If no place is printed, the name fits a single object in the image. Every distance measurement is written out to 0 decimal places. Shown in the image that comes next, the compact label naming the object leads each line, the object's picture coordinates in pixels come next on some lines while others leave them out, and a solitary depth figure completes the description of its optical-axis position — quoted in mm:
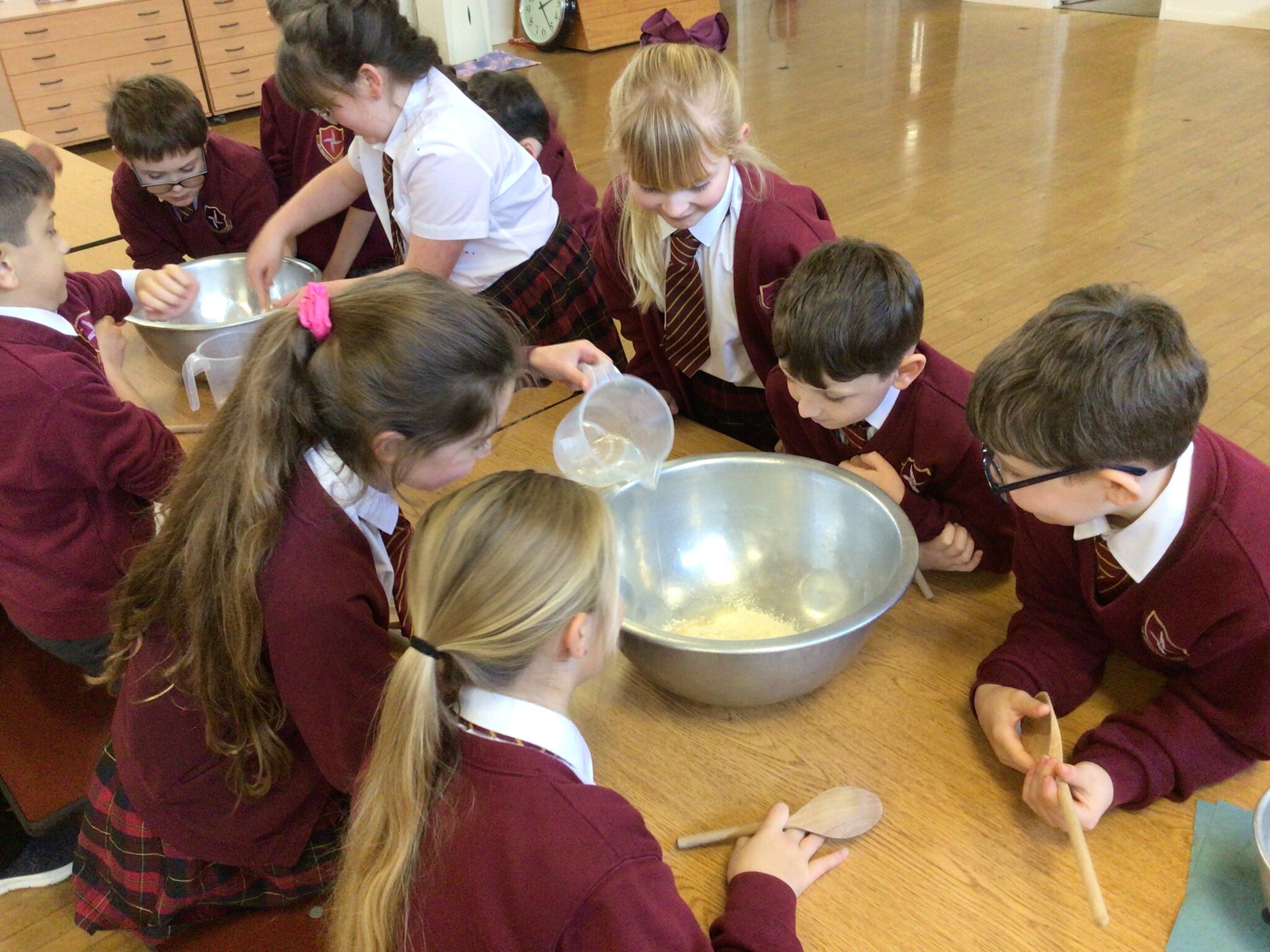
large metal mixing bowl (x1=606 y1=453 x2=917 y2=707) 1130
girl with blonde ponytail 759
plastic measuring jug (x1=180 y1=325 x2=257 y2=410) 1570
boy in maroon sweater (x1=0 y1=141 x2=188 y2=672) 1292
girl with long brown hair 938
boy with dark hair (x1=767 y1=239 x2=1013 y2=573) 1198
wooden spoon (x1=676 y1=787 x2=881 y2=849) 897
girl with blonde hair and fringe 1412
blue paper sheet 801
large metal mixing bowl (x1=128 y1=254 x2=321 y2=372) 1896
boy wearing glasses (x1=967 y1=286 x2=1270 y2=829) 879
